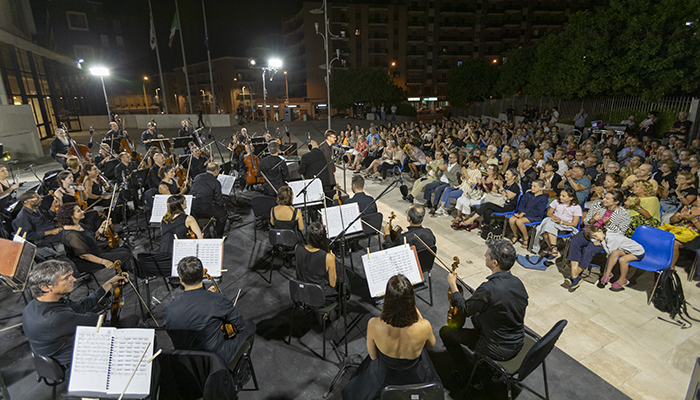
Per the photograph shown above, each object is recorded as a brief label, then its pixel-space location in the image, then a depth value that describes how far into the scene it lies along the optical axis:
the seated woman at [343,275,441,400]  2.34
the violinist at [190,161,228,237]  5.88
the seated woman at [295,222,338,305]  3.61
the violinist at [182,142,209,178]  8.15
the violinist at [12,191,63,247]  4.43
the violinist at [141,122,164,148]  12.30
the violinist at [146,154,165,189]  6.96
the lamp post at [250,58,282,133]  16.70
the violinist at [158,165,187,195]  5.99
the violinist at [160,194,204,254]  4.44
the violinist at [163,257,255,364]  2.69
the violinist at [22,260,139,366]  2.60
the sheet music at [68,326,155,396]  2.28
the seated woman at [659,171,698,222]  5.21
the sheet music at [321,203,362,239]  4.72
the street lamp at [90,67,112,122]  15.77
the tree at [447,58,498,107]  27.34
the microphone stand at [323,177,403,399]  3.16
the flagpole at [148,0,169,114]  20.55
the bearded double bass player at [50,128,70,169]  9.52
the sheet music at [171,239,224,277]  3.74
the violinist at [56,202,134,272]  4.16
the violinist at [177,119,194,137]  12.07
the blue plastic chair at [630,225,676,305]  4.22
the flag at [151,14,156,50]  20.83
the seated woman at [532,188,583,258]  5.17
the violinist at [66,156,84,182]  6.75
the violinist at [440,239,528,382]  2.74
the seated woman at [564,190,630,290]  4.63
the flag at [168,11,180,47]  20.38
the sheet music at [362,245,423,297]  3.34
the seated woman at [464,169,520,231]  6.03
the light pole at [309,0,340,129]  11.59
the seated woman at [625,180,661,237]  4.77
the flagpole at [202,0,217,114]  21.21
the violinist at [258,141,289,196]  6.78
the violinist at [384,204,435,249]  4.14
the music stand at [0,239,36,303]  3.54
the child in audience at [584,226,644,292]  4.42
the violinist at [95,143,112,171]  8.75
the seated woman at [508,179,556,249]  5.59
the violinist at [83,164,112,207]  6.46
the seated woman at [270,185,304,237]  4.81
